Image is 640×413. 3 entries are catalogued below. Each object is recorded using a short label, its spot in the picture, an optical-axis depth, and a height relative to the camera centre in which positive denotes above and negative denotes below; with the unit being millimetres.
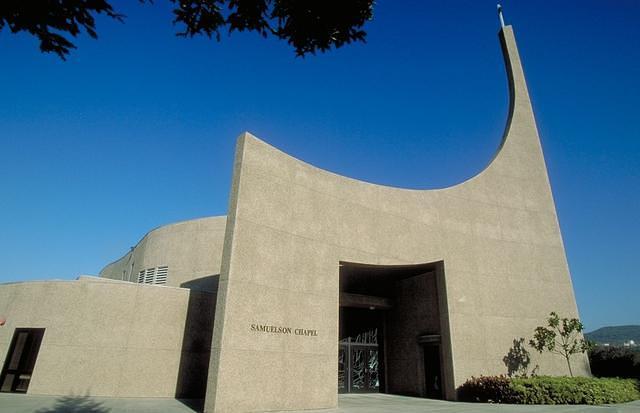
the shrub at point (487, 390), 14617 -969
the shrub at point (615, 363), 22266 +195
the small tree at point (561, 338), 17062 +1138
